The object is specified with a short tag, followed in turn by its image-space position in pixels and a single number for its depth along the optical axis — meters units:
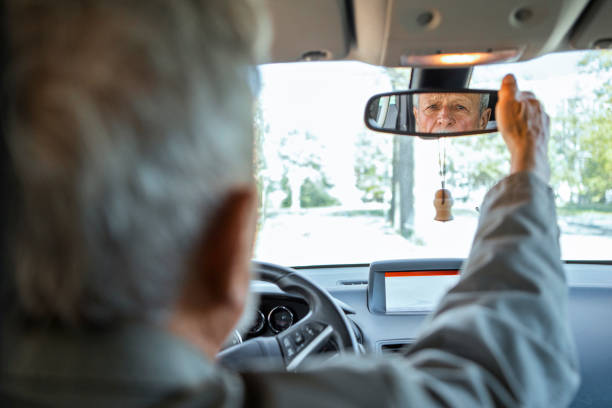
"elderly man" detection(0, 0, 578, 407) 0.52
